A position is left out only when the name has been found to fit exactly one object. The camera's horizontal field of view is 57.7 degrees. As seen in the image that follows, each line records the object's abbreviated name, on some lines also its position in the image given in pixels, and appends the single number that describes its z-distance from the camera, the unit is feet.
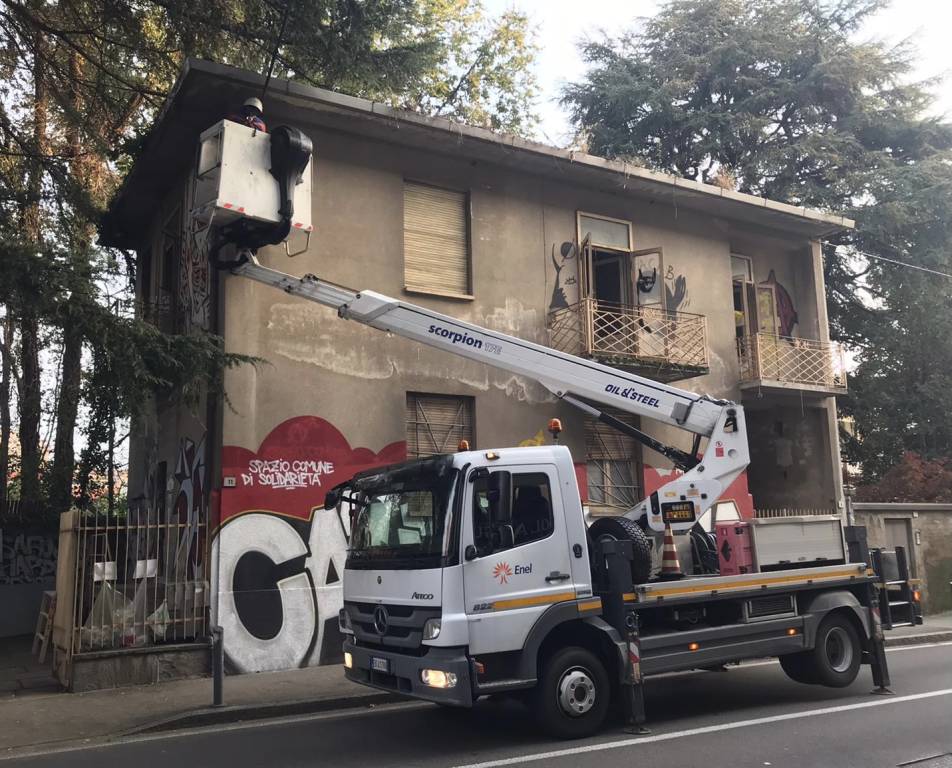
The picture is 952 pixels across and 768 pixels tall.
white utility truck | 23.00
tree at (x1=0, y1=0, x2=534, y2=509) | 31.19
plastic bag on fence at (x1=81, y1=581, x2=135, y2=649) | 33.71
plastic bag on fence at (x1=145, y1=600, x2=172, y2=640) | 35.35
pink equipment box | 28.78
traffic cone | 27.96
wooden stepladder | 40.27
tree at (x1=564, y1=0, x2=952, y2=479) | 77.51
